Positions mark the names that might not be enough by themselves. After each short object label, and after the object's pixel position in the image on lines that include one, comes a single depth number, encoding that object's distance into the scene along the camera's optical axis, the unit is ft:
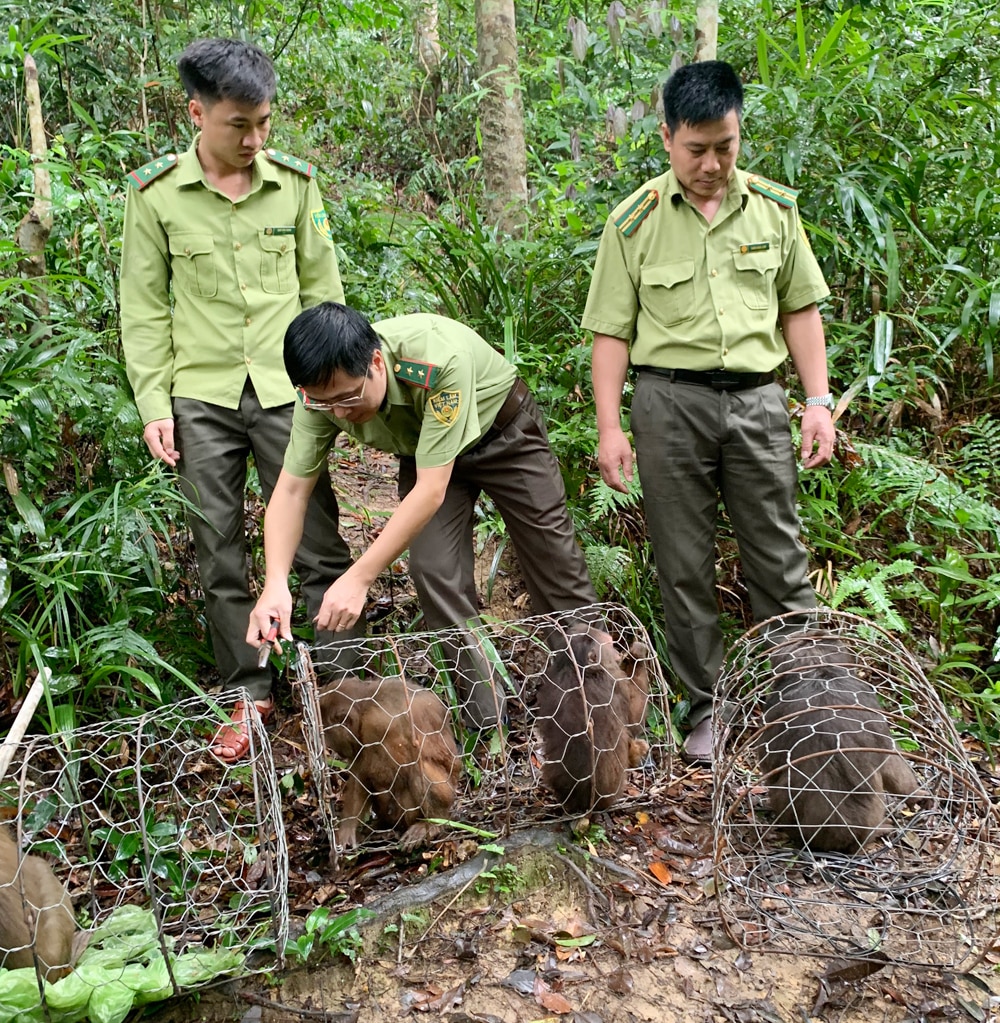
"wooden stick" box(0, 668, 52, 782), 9.94
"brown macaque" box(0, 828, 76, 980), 9.05
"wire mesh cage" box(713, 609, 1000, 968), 10.24
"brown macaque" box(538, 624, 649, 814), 11.19
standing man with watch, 12.35
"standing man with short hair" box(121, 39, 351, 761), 12.42
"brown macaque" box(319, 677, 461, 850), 11.04
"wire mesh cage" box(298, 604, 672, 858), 11.07
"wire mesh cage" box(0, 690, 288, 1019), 8.94
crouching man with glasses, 10.38
